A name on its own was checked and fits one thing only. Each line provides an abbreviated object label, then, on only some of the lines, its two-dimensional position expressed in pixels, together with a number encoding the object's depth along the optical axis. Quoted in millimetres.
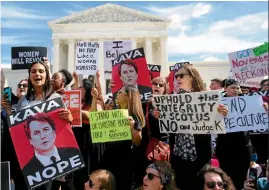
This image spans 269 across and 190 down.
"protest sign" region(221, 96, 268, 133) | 3070
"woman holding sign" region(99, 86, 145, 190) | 2765
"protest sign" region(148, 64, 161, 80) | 4967
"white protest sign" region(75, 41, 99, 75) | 5260
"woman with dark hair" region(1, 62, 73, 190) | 2555
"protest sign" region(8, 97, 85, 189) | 2352
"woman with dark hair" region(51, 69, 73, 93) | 3205
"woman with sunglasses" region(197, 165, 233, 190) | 2196
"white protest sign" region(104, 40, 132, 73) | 4950
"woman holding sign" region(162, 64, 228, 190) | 2622
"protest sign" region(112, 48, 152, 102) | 3602
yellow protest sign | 2750
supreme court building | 33898
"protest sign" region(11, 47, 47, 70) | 4460
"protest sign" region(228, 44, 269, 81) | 4485
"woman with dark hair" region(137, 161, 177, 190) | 2304
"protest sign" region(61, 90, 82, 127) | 2935
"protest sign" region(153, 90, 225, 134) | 2602
